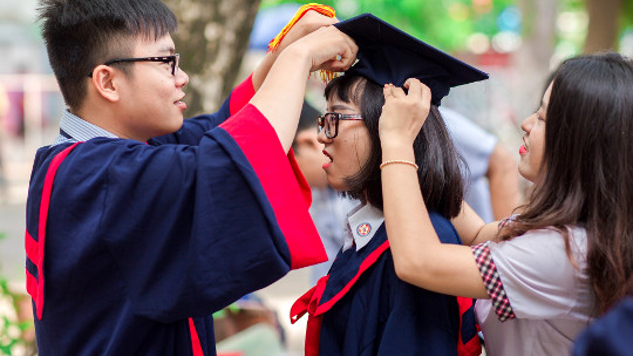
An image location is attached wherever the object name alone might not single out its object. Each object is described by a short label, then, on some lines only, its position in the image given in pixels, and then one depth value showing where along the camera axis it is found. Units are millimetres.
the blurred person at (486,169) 4090
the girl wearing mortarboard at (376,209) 2974
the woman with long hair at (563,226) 2872
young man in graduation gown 2849
